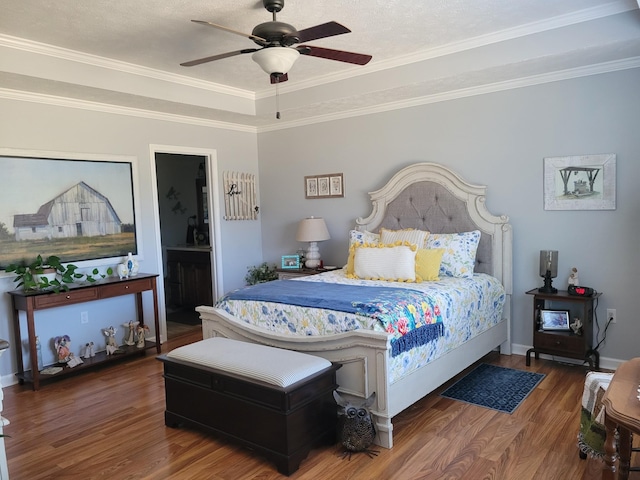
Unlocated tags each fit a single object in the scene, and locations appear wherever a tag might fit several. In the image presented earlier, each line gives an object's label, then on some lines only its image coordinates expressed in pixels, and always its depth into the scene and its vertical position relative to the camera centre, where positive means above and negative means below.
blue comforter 2.80 -0.62
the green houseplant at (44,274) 3.75 -0.46
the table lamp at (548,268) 3.85 -0.56
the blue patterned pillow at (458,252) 4.00 -0.42
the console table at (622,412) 1.74 -0.80
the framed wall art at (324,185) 5.31 +0.25
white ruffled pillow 3.84 -0.48
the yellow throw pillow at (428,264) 3.87 -0.50
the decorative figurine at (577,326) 3.70 -1.01
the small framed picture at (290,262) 5.34 -0.60
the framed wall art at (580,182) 3.71 +0.12
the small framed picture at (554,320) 3.78 -0.97
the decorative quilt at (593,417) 2.32 -1.09
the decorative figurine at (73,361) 4.02 -1.23
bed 2.71 -0.78
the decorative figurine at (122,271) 4.38 -0.52
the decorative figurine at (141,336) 4.57 -1.18
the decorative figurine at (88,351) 4.27 -1.21
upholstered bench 2.46 -1.03
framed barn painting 3.87 +0.09
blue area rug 3.25 -1.36
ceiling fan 2.56 +0.91
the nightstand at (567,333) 3.63 -1.06
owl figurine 2.62 -1.23
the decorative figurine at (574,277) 3.82 -0.64
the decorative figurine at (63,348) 4.06 -1.12
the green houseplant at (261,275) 5.70 -0.78
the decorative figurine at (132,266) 4.48 -0.49
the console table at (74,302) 3.71 -0.69
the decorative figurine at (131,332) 4.60 -1.13
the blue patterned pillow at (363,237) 4.58 -0.31
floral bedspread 2.87 -0.74
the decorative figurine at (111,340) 4.34 -1.15
